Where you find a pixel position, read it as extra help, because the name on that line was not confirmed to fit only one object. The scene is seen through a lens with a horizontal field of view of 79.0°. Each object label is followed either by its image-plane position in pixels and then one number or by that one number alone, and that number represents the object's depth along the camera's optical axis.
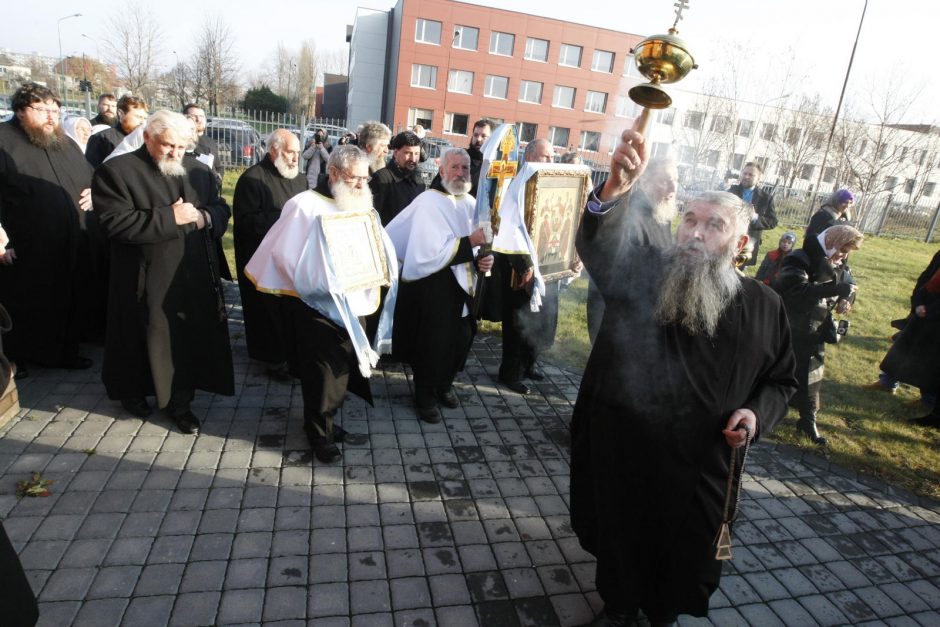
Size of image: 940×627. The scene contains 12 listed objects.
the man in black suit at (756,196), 6.87
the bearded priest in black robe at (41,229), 4.46
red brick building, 36.06
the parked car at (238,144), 16.20
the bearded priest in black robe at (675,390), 2.50
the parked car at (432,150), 15.46
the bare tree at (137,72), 20.56
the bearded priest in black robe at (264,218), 4.82
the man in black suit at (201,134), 7.23
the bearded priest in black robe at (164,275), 3.69
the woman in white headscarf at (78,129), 6.31
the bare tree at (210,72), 28.11
